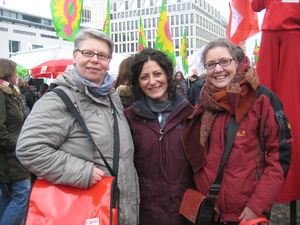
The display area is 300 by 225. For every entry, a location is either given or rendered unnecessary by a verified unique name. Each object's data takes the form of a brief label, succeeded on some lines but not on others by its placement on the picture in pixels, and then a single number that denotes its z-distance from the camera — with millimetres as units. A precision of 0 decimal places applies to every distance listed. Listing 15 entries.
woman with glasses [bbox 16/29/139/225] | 1690
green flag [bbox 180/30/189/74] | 15625
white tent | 10310
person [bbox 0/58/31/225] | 3324
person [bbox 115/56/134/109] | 3062
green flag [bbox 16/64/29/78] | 10589
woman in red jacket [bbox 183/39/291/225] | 1801
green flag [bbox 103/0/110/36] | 8786
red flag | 3320
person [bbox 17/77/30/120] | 3673
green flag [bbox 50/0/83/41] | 6344
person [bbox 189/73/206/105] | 5418
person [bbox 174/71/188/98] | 2436
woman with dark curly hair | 2098
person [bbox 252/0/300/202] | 2389
